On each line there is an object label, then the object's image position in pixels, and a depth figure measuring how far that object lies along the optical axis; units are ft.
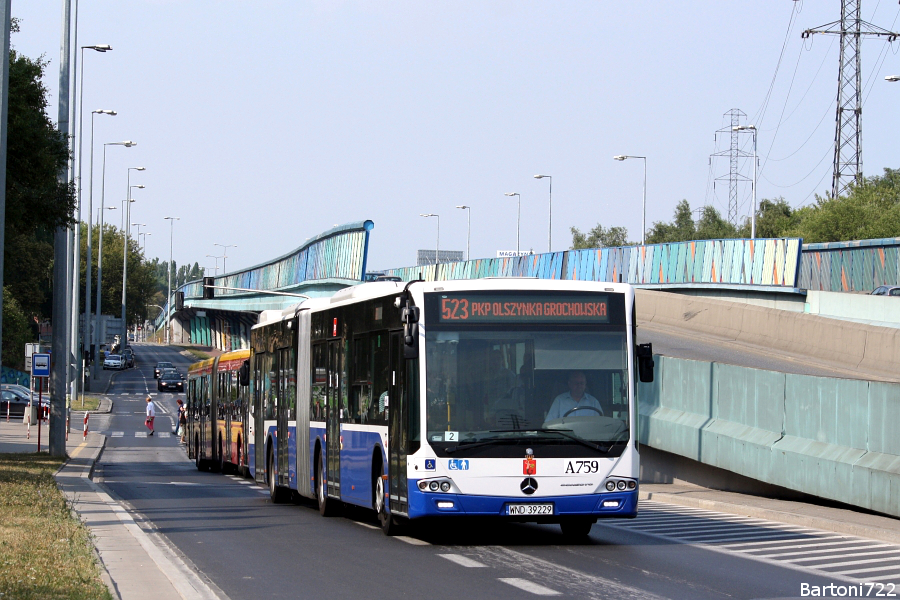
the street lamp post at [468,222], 324.60
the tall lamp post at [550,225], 258.57
